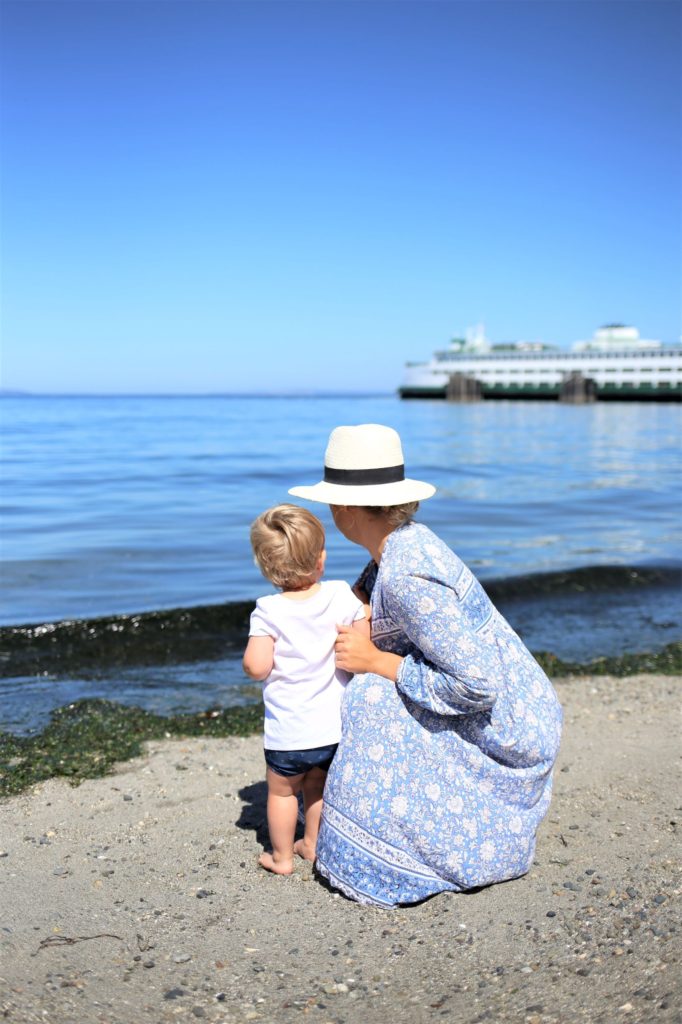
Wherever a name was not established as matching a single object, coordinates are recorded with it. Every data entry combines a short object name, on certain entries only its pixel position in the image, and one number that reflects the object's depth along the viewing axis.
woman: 2.88
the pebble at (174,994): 2.45
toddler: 3.10
